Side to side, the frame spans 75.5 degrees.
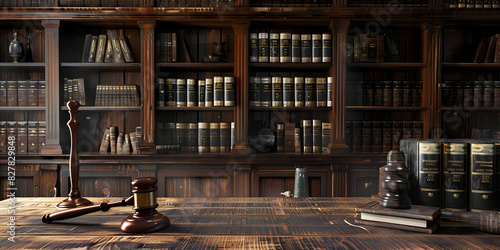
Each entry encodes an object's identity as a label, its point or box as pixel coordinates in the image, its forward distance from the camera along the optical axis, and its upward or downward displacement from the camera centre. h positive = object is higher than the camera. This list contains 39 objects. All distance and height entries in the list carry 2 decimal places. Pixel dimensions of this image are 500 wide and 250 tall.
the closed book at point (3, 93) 2.93 +0.27
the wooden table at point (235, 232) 0.88 -0.33
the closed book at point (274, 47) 2.87 +0.67
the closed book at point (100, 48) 2.91 +0.67
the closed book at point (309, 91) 2.92 +0.28
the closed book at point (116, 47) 2.92 +0.68
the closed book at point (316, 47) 2.88 +0.67
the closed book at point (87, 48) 2.93 +0.67
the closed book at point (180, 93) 2.91 +0.26
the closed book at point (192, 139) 2.97 -0.16
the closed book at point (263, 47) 2.87 +0.67
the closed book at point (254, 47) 2.88 +0.67
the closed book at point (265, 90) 2.92 +0.29
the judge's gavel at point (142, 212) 0.96 -0.28
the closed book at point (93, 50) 2.92 +0.65
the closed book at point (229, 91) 2.84 +0.27
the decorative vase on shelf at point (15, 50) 2.91 +0.66
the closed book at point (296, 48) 2.87 +0.66
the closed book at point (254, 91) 2.92 +0.28
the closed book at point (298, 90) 2.91 +0.29
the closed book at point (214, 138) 2.95 -0.15
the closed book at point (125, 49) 2.93 +0.66
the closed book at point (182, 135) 2.97 -0.12
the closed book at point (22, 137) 2.93 -0.13
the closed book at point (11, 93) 2.93 +0.27
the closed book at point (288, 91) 2.91 +0.27
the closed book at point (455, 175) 1.10 -0.19
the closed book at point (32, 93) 2.93 +0.27
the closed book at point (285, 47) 2.87 +0.67
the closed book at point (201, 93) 2.93 +0.26
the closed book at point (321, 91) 2.91 +0.27
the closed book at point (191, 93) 2.91 +0.26
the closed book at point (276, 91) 2.92 +0.28
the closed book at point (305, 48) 2.88 +0.66
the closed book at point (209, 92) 2.91 +0.27
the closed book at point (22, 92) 2.94 +0.27
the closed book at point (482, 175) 1.08 -0.18
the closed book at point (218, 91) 2.86 +0.27
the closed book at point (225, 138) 2.96 -0.15
